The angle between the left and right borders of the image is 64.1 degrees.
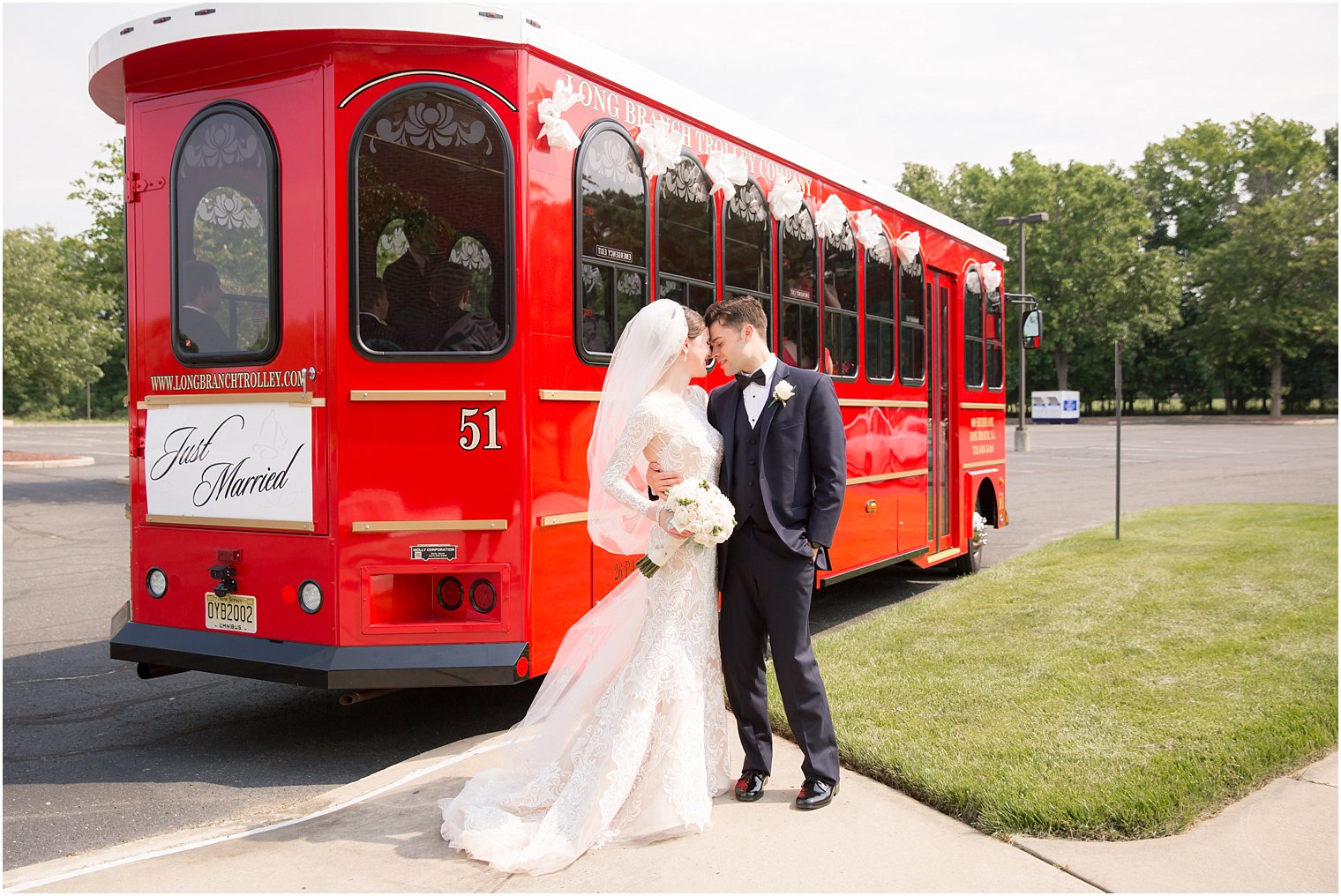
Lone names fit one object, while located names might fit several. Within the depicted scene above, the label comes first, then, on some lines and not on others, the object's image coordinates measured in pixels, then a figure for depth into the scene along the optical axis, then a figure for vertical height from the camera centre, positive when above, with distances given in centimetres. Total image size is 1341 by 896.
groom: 427 -45
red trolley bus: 487 +43
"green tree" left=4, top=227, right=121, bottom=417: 4269 +403
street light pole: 3073 -43
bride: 395 -106
